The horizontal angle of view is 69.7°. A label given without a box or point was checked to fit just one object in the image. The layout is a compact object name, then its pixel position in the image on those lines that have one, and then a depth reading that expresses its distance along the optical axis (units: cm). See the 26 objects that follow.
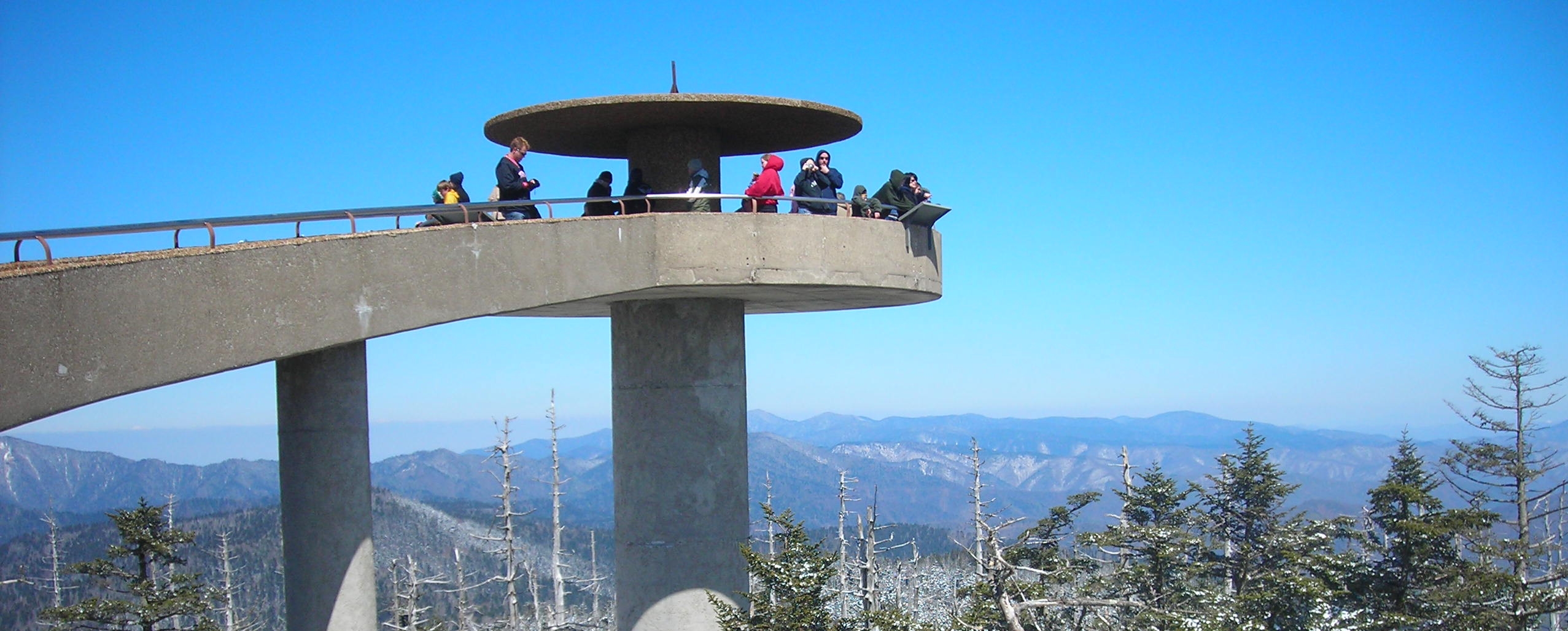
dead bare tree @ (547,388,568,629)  4778
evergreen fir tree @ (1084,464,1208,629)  2208
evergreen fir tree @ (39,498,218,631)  2178
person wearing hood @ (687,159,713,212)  1408
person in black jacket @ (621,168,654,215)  1483
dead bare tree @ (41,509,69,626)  6575
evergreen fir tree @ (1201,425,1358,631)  1997
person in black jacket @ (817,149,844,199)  1489
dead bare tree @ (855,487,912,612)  4147
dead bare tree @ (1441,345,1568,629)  3266
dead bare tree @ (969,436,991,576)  4482
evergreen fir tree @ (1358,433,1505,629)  1839
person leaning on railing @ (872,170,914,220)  1487
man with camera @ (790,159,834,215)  1480
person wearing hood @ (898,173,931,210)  1525
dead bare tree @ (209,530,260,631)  5334
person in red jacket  1412
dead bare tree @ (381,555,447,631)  4112
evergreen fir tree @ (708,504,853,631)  1573
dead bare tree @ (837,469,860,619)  5581
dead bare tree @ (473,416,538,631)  4025
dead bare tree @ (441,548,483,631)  4756
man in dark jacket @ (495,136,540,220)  1331
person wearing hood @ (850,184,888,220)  1441
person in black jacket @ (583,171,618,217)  1502
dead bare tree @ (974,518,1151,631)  1544
